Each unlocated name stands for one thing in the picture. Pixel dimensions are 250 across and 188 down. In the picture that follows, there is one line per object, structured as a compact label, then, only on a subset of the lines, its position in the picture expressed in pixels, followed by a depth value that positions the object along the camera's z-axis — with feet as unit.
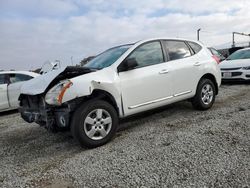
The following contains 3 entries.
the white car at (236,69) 22.08
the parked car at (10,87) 19.47
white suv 9.68
